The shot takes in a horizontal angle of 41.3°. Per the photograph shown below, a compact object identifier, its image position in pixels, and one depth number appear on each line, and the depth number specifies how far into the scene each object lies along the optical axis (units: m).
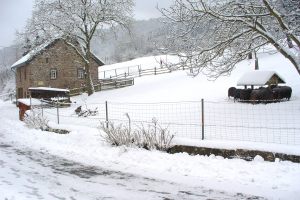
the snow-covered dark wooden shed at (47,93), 36.03
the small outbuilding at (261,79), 23.38
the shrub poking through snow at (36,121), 17.12
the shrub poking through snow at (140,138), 10.98
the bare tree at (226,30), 13.02
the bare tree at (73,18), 34.84
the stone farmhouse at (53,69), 41.88
